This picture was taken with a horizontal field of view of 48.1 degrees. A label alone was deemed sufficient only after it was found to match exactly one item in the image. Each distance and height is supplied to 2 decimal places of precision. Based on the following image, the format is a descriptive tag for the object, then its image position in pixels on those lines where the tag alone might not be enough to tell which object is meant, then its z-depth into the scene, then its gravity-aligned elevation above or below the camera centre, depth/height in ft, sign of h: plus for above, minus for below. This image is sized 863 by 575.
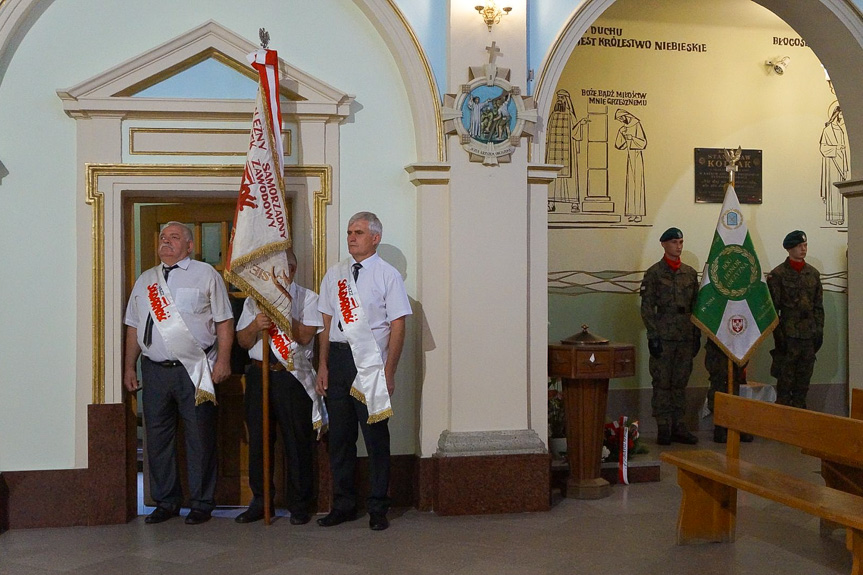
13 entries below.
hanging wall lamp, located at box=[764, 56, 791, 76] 29.66 +6.82
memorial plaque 29.22 +3.34
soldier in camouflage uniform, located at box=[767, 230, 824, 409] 27.73 -0.87
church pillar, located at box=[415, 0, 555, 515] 18.42 -0.35
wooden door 19.36 -0.48
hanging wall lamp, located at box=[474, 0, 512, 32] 18.53 +5.26
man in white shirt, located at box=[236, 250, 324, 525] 17.84 -2.11
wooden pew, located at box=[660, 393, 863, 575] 12.97 -2.88
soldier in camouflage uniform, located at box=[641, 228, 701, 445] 26.37 -1.09
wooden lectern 19.45 -2.25
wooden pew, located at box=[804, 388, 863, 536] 15.94 -3.12
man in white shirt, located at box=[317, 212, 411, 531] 17.25 -1.16
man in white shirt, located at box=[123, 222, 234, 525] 17.61 -1.31
